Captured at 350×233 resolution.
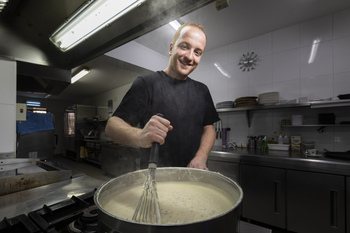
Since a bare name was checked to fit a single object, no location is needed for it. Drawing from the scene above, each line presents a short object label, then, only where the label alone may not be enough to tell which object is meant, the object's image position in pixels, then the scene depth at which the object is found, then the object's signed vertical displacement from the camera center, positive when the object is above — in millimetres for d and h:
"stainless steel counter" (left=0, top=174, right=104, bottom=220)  601 -349
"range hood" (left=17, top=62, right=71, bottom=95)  1005 +278
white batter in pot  373 -228
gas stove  394 -274
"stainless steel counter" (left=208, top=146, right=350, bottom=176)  1253 -384
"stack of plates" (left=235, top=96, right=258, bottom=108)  1915 +208
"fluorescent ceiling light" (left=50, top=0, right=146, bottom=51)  575 +413
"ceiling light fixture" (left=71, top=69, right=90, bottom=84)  940 +270
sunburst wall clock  2000 +727
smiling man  498 +26
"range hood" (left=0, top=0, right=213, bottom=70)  531 +385
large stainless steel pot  206 -160
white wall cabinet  1155 +48
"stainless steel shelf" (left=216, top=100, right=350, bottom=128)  1436 +129
